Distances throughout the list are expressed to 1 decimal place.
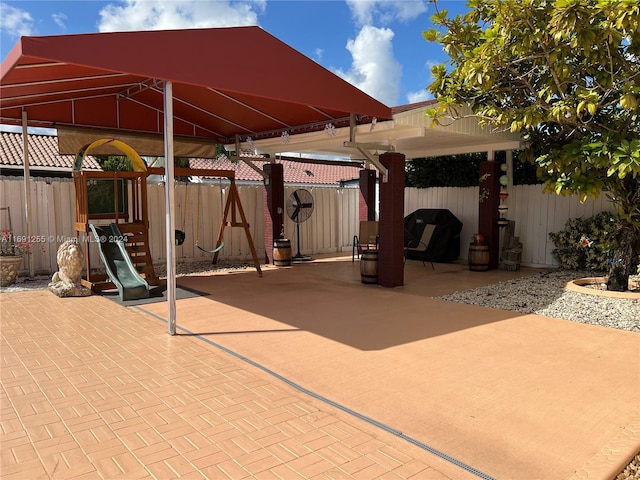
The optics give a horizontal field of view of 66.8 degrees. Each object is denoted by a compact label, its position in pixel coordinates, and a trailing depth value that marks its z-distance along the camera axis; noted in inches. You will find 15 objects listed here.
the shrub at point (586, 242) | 370.3
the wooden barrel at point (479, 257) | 403.5
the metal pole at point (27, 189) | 337.9
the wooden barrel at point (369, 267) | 339.0
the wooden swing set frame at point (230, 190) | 339.0
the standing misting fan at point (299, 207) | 470.0
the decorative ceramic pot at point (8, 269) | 324.5
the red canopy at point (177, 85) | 178.4
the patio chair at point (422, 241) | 432.4
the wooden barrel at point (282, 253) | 437.1
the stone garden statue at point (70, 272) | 298.0
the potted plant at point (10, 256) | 325.4
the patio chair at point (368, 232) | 435.1
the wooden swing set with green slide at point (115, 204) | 316.8
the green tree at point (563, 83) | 208.1
